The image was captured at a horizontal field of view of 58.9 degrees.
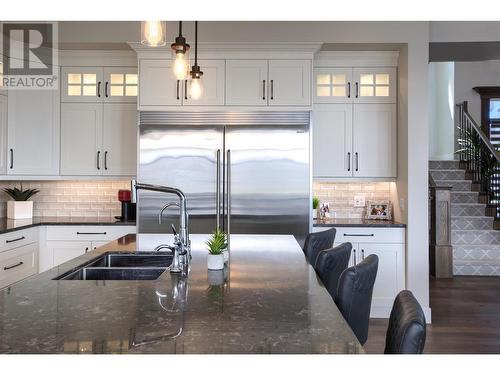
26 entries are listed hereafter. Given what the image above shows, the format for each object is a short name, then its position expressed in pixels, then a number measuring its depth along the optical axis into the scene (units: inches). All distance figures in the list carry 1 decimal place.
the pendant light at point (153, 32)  77.5
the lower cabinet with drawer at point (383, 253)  168.1
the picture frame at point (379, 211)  183.6
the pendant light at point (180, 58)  92.4
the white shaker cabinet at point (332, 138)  179.5
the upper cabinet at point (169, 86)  169.2
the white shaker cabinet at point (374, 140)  178.1
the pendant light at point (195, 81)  109.7
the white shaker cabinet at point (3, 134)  174.4
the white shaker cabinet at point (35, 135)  179.0
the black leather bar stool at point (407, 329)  43.7
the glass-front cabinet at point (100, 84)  180.9
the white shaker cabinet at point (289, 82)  169.3
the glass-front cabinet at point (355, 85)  178.7
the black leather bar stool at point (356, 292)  66.7
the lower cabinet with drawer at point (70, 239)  170.6
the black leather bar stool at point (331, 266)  87.0
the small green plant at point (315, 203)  184.2
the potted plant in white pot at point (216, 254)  77.6
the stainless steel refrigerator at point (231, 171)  167.2
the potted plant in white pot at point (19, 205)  181.0
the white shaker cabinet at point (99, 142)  180.5
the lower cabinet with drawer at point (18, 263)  149.3
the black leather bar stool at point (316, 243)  111.3
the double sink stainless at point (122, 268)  83.2
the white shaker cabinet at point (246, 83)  169.6
